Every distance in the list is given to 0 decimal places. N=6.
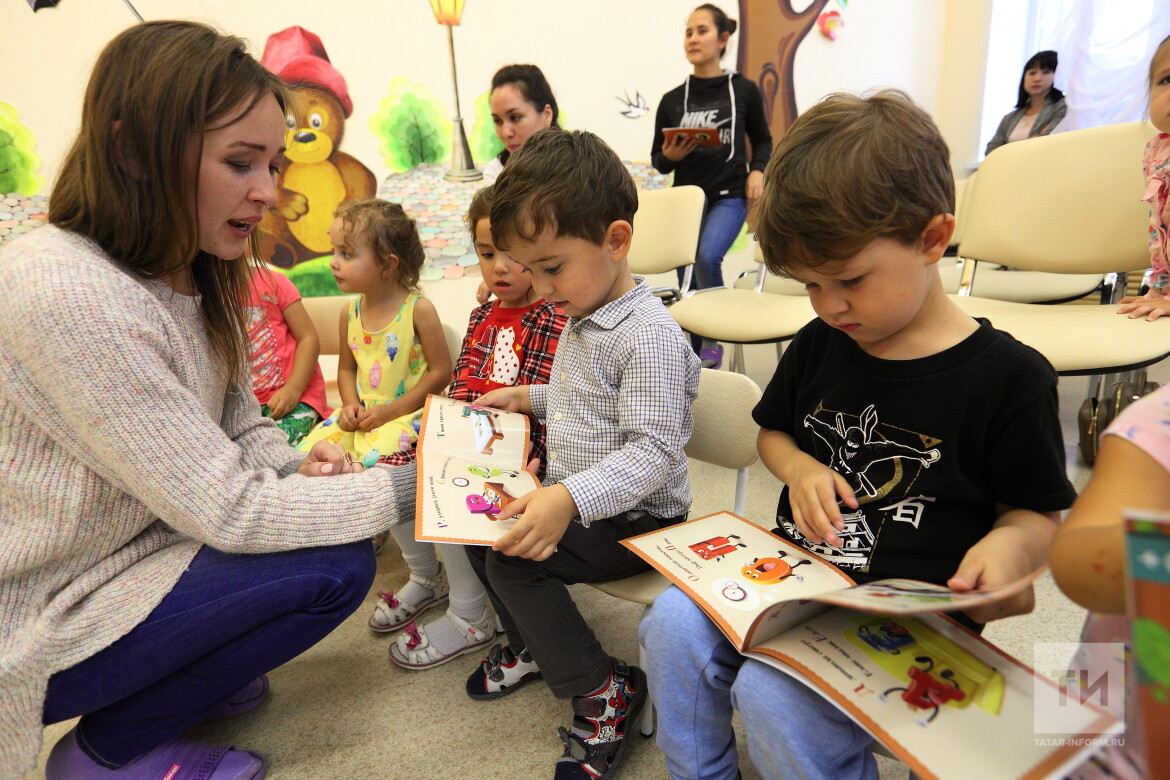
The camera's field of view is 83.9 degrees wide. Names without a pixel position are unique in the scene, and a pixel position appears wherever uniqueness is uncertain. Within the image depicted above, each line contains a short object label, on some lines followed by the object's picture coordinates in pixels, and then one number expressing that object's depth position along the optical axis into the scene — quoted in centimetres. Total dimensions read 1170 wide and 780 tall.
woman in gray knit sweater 80
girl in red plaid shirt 134
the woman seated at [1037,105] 377
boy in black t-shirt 68
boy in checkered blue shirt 95
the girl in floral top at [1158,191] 134
